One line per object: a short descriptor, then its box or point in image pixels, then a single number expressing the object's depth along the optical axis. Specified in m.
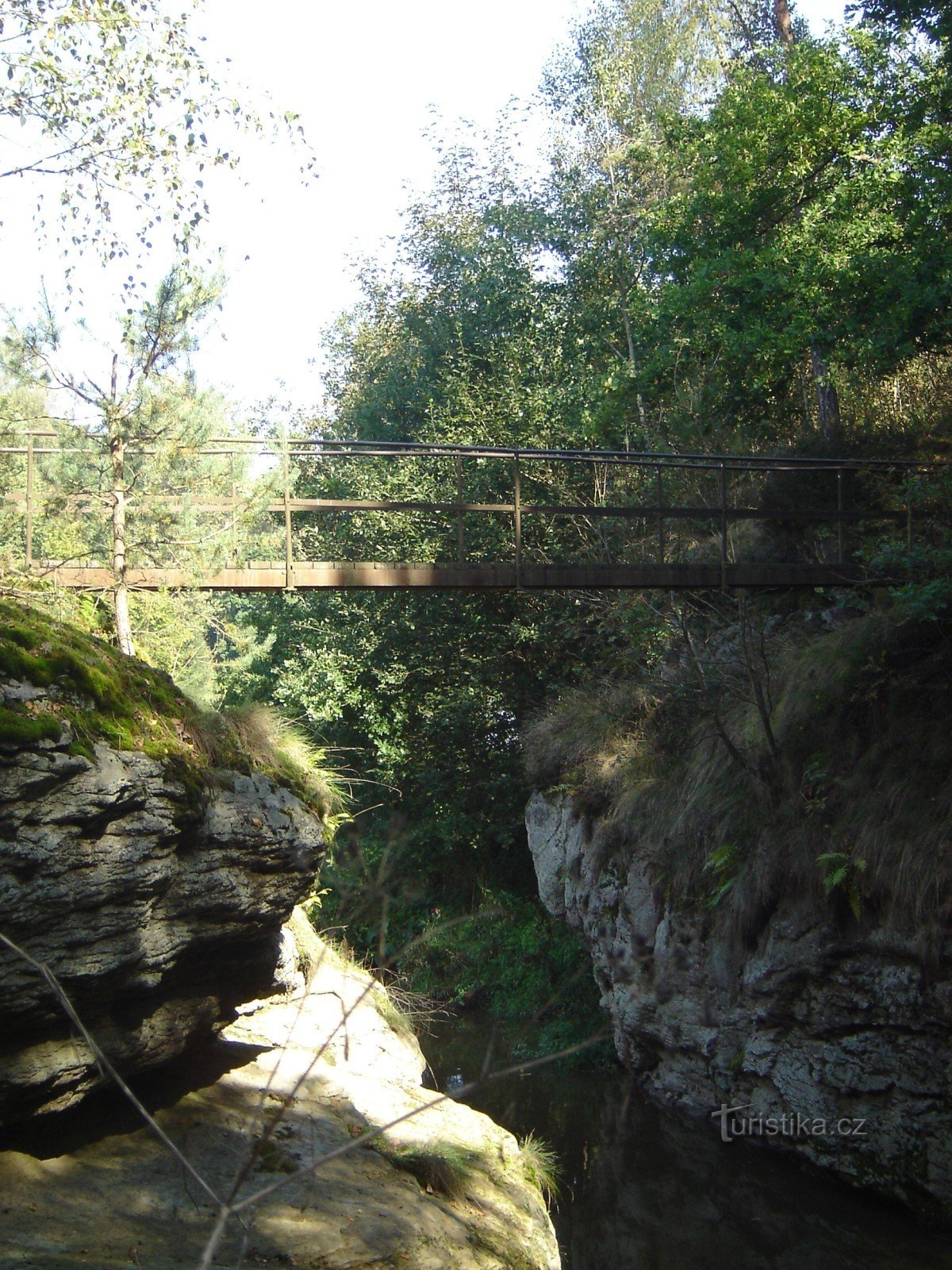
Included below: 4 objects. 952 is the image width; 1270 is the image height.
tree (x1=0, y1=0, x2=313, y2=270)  9.55
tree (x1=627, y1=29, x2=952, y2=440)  11.77
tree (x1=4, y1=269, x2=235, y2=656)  8.86
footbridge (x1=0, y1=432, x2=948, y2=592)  9.34
